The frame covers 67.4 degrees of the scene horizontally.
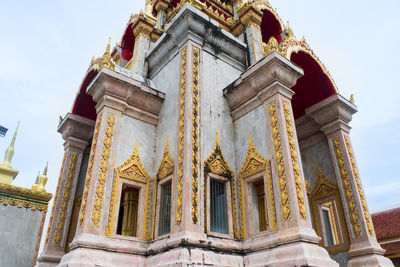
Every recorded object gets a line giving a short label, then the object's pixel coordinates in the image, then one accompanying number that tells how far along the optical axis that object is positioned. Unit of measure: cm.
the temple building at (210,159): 733
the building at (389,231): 1455
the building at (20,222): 1221
